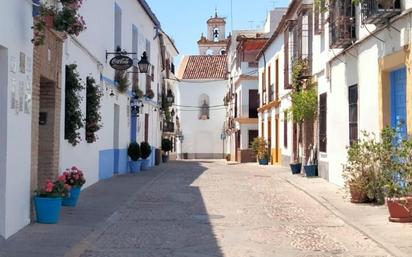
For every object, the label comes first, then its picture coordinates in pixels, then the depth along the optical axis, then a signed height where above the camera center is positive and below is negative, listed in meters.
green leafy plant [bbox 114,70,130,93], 20.86 +2.29
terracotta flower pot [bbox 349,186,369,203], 12.79 -0.98
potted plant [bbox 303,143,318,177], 20.53 -0.63
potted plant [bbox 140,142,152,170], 25.01 -0.11
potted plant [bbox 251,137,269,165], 34.56 -0.13
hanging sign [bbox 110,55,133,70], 18.59 +2.56
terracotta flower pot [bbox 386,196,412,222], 9.84 -0.97
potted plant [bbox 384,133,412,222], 9.79 -0.62
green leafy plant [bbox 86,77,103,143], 15.88 +0.96
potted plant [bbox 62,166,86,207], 11.45 -0.68
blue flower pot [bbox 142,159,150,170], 26.03 -0.72
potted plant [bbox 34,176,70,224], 9.57 -0.85
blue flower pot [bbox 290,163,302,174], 22.98 -0.72
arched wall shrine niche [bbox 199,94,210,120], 58.84 +3.97
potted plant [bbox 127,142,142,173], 23.39 -0.30
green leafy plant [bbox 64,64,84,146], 13.11 +0.89
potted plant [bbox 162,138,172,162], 38.53 +0.02
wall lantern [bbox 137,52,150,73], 22.41 +3.01
